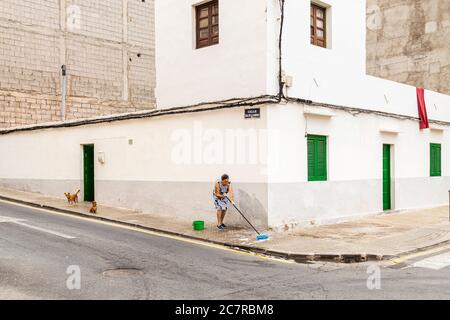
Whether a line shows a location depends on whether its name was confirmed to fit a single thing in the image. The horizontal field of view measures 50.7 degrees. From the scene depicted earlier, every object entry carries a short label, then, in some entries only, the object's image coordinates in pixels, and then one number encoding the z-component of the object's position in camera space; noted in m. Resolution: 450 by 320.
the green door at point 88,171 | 17.05
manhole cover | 7.49
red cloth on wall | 17.75
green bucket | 11.91
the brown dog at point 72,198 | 16.02
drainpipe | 23.45
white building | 12.19
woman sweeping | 11.87
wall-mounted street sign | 11.91
